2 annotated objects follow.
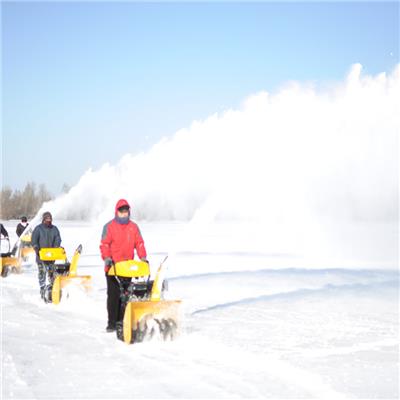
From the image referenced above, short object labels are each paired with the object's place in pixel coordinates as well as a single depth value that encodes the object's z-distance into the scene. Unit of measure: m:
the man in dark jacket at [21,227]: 21.09
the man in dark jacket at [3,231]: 17.86
